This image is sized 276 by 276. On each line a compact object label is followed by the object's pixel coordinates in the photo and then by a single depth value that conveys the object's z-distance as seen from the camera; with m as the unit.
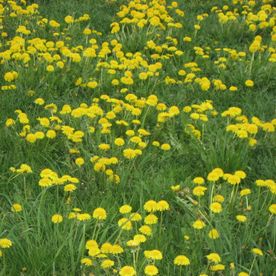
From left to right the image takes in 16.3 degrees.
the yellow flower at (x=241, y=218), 5.28
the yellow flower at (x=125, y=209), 5.24
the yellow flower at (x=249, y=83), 9.13
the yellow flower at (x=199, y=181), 5.94
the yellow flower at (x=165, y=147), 7.06
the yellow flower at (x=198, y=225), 5.10
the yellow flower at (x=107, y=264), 4.53
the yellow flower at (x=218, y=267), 4.66
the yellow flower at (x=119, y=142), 6.80
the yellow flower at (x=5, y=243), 4.73
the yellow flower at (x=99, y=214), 5.23
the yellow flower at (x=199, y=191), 5.69
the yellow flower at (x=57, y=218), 5.12
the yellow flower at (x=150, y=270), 4.35
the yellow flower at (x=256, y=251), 4.77
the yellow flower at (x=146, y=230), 4.98
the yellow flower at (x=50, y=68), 8.91
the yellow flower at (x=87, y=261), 4.62
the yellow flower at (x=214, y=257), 4.66
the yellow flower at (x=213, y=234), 5.06
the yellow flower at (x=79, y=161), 6.49
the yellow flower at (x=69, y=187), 5.68
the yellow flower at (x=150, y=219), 5.17
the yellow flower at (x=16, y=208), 5.38
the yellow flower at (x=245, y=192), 5.75
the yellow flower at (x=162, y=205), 5.35
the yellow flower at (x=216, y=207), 5.32
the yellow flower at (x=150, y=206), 5.37
